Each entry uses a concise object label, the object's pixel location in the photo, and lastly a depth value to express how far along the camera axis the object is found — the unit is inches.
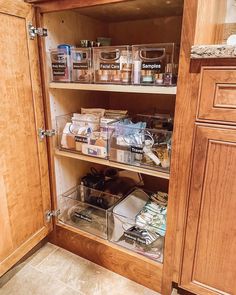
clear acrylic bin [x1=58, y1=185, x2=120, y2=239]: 53.9
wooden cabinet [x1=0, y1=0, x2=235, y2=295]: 32.3
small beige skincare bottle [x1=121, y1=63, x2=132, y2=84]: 40.5
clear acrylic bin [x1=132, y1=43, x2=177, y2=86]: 37.9
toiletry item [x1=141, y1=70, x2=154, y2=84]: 38.7
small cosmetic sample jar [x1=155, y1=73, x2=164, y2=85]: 38.0
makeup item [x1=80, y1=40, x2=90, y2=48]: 46.3
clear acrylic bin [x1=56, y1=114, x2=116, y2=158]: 44.8
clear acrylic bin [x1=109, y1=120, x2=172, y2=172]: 40.9
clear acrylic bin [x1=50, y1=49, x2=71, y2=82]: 44.8
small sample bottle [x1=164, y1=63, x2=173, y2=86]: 37.6
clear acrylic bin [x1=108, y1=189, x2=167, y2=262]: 45.5
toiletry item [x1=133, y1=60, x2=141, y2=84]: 39.3
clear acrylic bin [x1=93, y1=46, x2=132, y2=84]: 40.6
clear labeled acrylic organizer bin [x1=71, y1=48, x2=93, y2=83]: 44.8
